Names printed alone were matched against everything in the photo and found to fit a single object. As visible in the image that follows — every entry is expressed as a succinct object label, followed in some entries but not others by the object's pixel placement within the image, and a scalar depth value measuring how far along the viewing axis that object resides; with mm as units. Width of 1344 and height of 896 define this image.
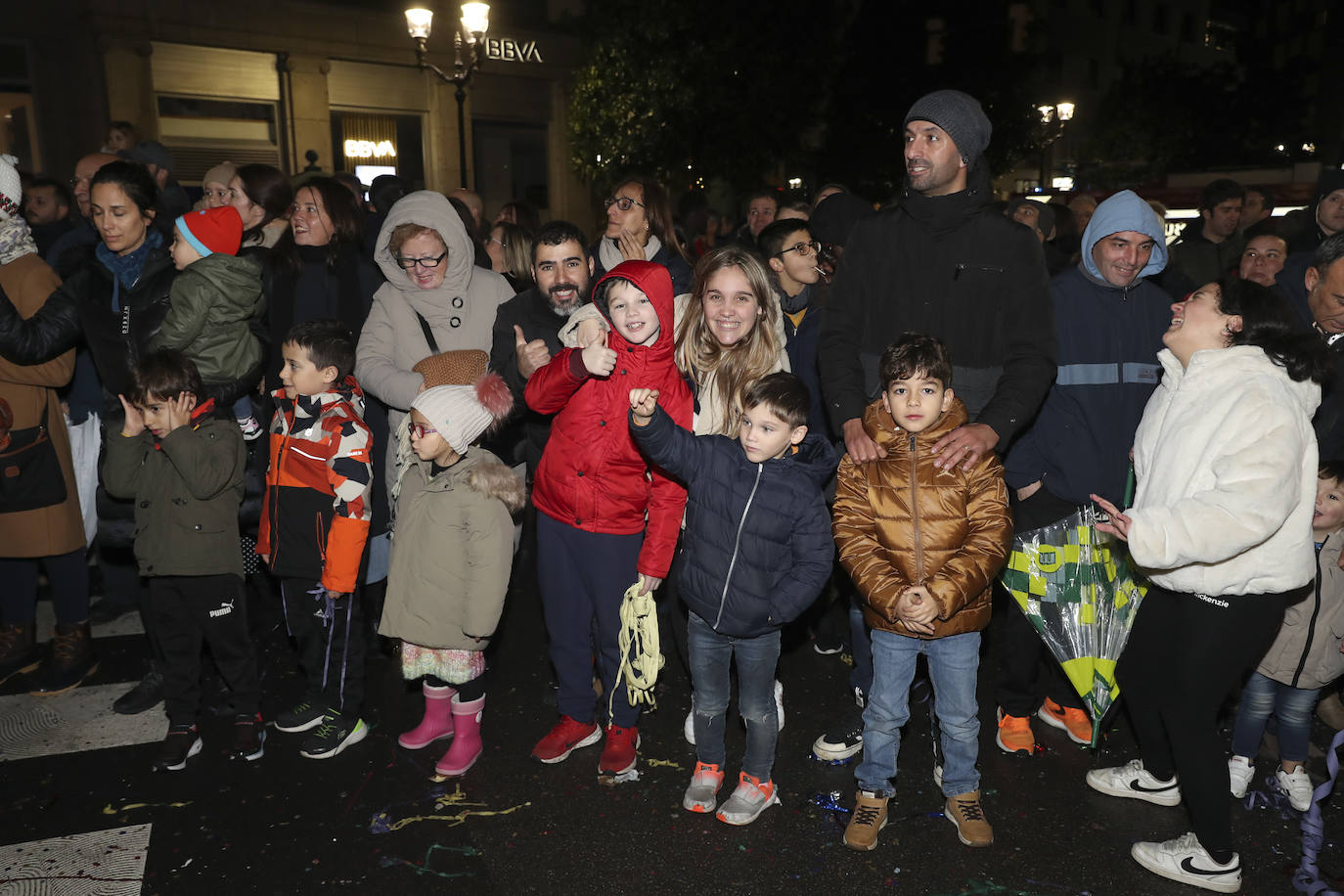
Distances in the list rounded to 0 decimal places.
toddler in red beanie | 4430
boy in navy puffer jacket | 3537
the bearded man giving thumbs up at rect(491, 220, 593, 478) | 4457
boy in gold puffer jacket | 3463
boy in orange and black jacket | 4117
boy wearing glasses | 5176
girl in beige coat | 3998
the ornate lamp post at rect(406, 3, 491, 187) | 13406
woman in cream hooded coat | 4578
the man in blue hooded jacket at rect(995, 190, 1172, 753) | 4027
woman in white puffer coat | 3031
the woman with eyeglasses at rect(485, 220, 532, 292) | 5855
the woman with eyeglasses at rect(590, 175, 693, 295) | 5457
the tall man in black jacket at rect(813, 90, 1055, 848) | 3734
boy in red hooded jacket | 3807
